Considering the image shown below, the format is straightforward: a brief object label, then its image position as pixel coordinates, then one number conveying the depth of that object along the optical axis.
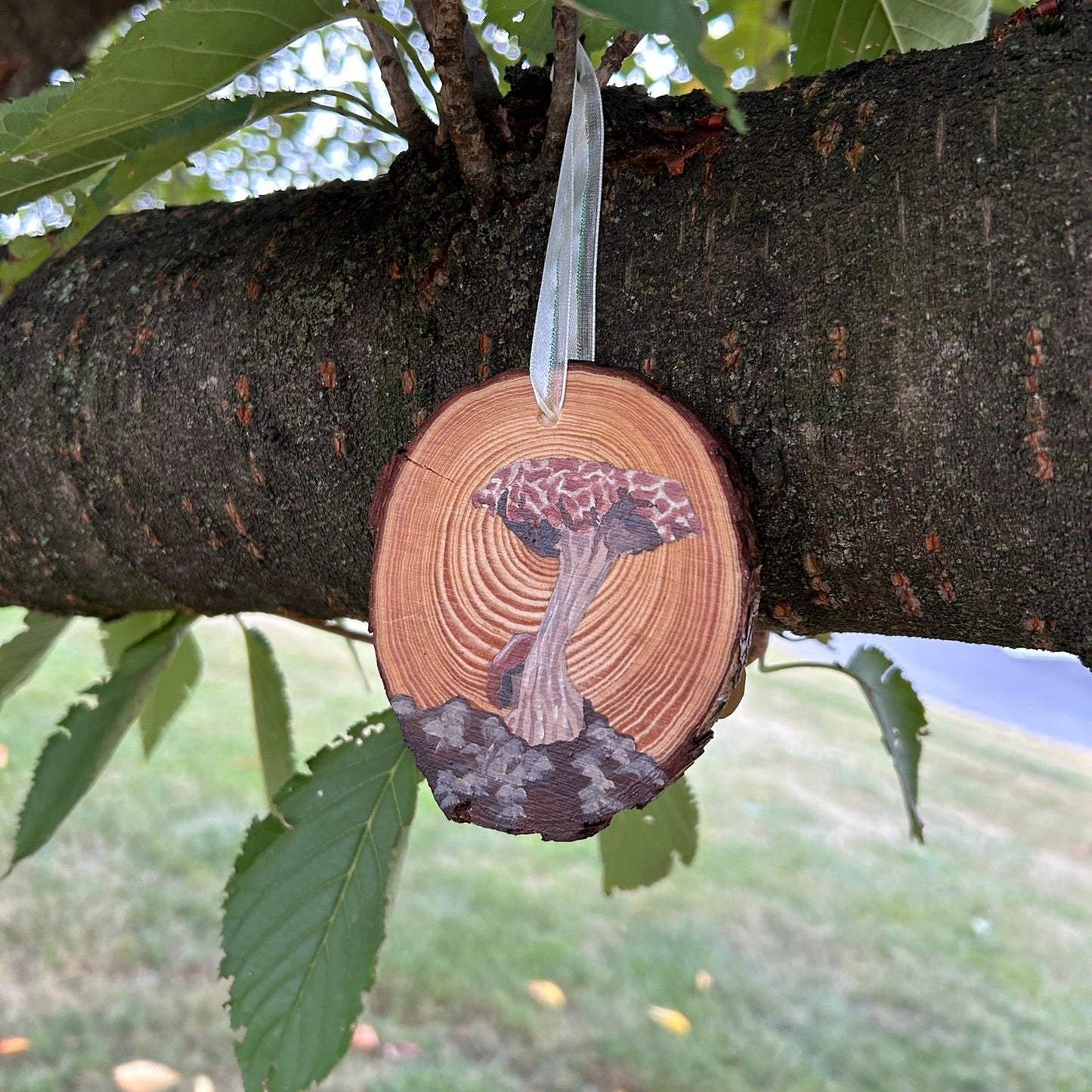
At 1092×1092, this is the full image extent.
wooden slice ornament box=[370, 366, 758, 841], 0.21
